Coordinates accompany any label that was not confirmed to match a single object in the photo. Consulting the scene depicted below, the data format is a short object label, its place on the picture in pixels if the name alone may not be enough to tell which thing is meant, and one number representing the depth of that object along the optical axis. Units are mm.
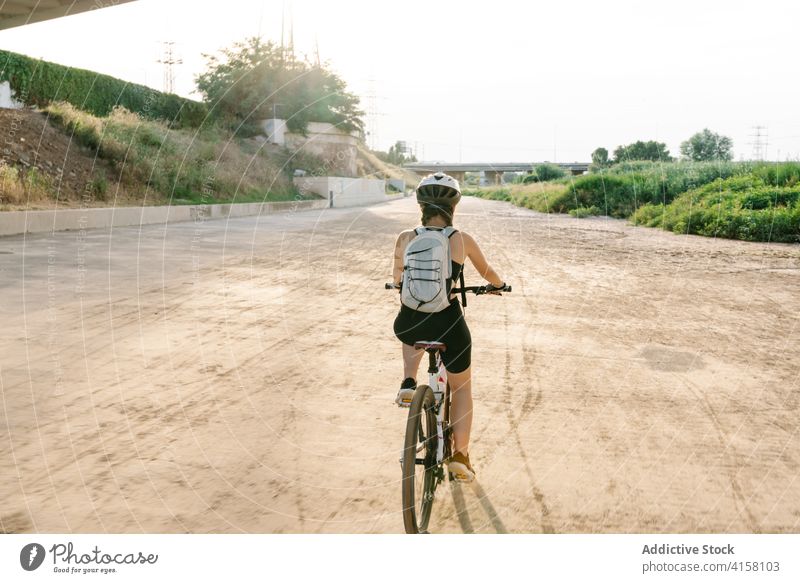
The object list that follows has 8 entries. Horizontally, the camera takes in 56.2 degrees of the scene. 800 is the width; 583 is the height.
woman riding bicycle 3563
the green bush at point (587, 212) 36219
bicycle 3283
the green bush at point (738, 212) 21297
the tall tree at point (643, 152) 33919
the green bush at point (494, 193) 68769
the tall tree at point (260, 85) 44188
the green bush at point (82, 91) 26719
